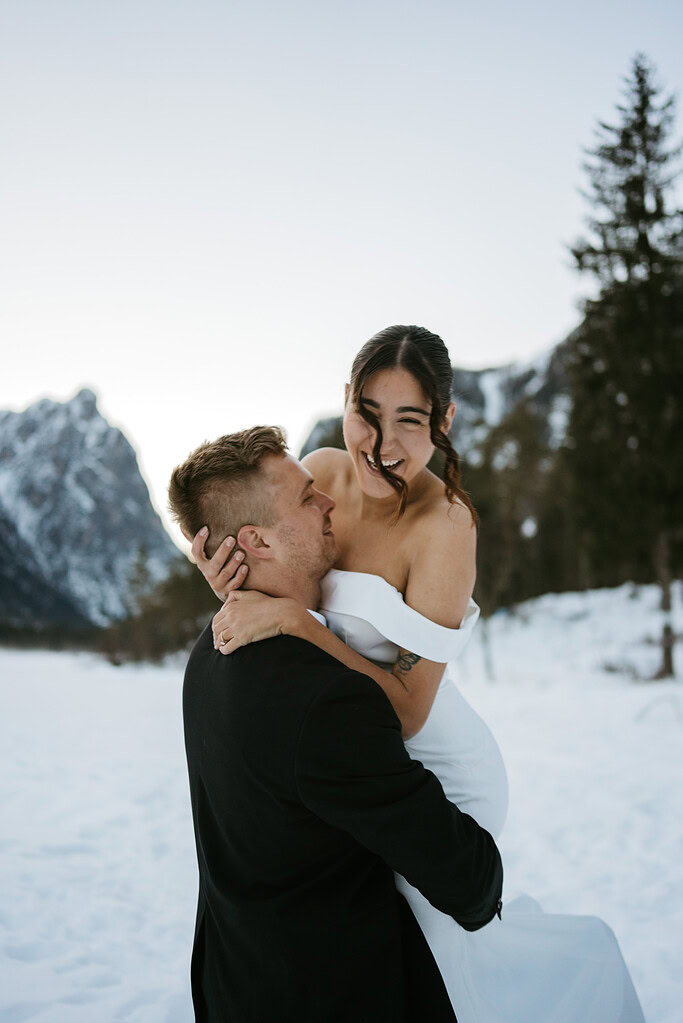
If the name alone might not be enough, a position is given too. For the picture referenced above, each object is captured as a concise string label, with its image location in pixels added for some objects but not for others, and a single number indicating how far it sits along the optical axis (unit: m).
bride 2.03
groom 1.34
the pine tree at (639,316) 12.31
